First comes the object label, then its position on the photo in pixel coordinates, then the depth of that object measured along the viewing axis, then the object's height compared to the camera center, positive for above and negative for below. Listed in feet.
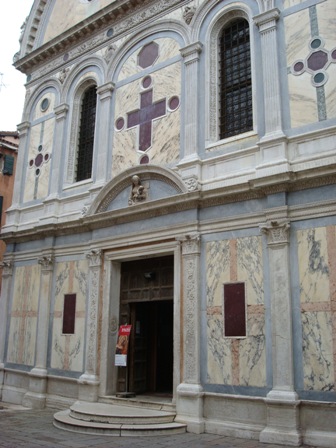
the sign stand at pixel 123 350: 38.52 -0.06
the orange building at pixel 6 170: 68.90 +24.98
